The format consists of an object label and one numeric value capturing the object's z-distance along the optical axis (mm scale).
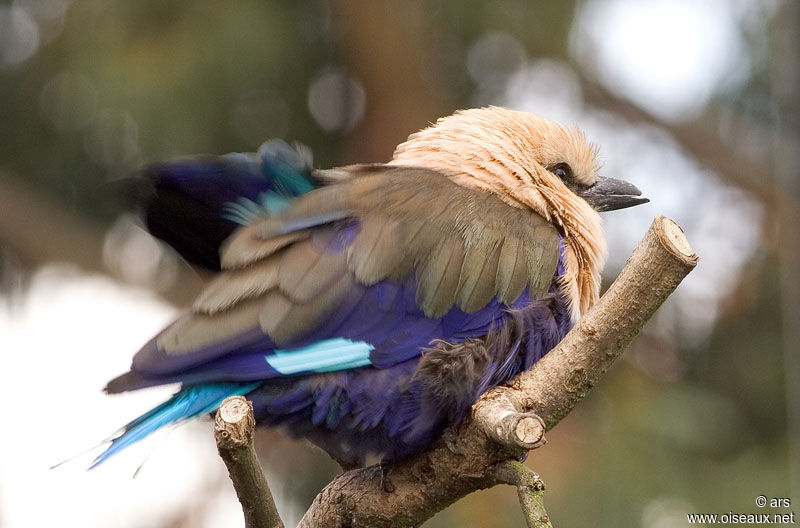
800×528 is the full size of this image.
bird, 5723
